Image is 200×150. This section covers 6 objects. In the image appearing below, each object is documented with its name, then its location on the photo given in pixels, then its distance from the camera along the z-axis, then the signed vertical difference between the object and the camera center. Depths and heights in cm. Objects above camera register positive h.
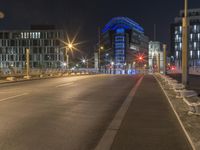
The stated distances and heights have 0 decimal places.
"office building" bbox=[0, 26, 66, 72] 7363 +1071
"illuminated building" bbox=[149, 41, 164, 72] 9729 +1399
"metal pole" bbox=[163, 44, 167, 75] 2043 +181
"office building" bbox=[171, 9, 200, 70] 8651 +1890
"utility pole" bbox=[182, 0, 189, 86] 906 +124
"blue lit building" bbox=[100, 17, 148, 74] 9503 +1594
